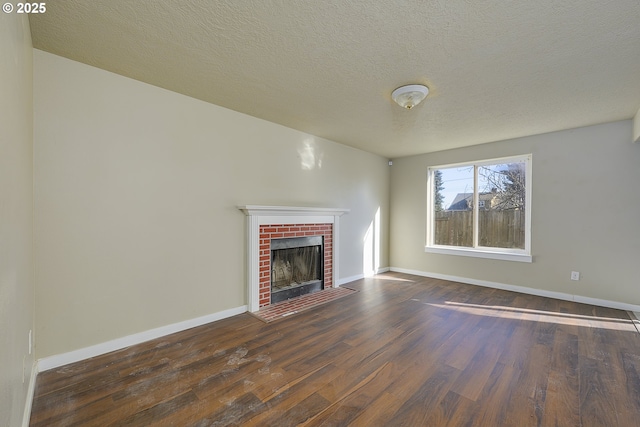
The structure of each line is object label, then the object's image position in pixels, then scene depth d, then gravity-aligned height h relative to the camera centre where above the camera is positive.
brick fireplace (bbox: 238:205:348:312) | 3.16 -0.29
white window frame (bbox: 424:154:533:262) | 4.00 -0.30
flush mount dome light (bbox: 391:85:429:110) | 2.41 +1.07
